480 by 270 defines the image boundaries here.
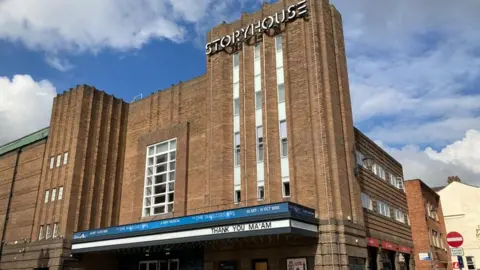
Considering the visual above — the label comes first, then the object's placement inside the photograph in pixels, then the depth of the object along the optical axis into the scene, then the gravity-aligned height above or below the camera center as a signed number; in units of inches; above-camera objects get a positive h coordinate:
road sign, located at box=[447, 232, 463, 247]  487.2 +50.2
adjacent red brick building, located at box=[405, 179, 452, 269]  1434.5 +197.2
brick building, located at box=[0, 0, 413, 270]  826.8 +278.2
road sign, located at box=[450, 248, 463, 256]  491.7 +37.6
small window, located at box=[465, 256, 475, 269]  1916.1 +99.1
